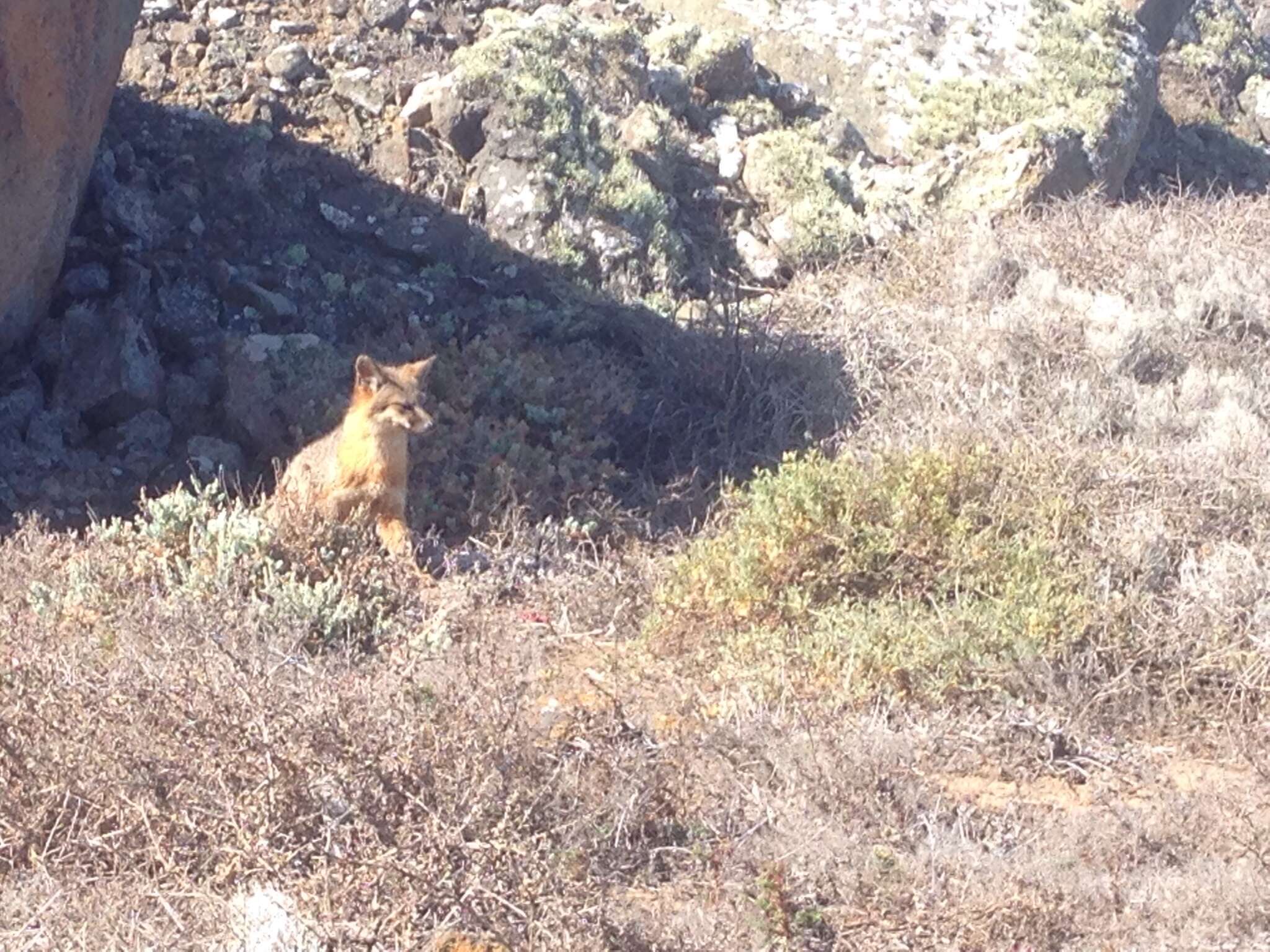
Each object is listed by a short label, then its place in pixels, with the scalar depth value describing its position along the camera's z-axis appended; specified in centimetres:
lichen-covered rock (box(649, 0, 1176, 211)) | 1257
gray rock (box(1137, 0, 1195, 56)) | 1464
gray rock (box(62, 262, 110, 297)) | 864
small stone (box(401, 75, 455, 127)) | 1096
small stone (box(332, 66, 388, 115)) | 1102
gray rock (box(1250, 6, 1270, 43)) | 1791
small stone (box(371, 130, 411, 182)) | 1062
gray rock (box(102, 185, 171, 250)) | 912
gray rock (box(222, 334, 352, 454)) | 835
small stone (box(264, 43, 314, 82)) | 1094
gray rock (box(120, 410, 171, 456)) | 818
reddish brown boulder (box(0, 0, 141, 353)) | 755
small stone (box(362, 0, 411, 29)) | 1155
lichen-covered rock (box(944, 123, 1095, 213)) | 1172
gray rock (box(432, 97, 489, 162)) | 1088
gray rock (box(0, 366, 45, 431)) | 803
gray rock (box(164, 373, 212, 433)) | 840
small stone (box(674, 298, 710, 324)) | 1007
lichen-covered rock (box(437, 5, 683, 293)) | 1048
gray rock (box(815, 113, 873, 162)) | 1240
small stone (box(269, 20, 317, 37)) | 1127
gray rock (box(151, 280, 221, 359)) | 870
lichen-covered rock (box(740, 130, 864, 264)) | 1120
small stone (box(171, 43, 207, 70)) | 1084
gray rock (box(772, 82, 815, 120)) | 1264
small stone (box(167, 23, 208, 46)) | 1097
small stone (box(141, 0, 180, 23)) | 1099
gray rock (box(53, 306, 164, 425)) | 821
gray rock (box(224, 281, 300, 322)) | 912
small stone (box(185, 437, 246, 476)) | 809
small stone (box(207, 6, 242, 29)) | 1114
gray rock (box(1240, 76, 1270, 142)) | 1559
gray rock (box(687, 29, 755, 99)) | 1244
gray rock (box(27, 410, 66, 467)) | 798
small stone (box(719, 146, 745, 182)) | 1186
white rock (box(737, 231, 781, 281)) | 1107
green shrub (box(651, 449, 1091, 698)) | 641
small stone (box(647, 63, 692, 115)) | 1207
